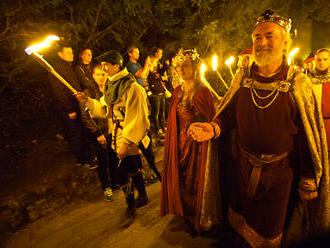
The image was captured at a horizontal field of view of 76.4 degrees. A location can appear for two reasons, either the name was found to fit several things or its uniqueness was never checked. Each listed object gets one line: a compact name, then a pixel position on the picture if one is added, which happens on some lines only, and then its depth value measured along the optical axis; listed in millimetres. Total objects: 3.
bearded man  1921
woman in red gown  2541
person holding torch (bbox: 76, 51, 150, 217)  2818
